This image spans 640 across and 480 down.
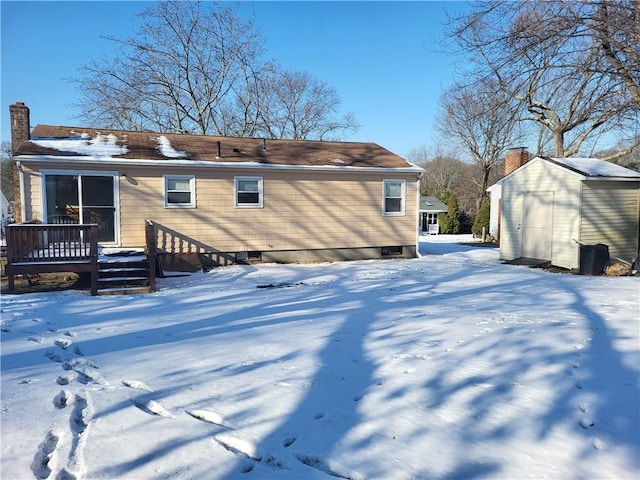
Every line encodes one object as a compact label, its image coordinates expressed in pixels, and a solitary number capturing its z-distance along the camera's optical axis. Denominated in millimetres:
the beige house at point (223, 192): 11250
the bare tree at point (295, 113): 34750
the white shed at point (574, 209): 11883
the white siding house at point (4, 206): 38816
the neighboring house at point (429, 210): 36531
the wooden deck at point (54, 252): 8531
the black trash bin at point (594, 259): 11117
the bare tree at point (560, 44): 8172
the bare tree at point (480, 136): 32000
